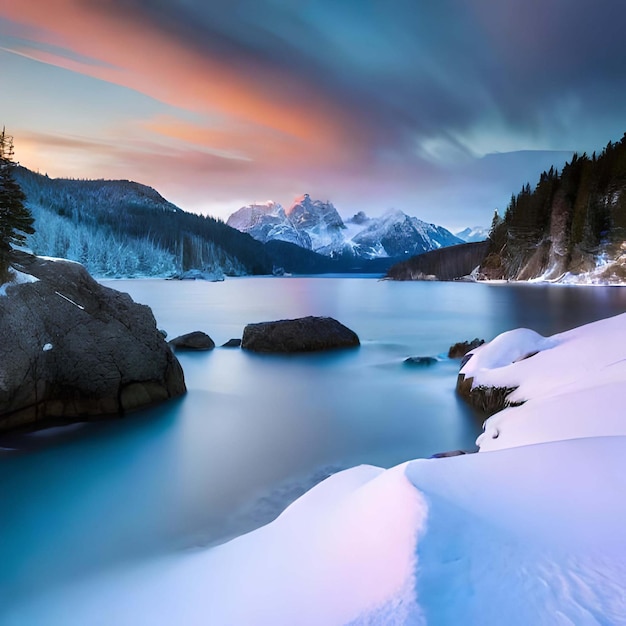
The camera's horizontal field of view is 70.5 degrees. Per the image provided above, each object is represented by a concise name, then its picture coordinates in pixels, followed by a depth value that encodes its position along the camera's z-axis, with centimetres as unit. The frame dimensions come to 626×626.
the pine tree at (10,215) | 893
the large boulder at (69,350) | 803
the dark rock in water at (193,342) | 1759
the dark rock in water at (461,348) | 1583
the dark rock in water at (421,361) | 1536
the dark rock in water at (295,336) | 1695
